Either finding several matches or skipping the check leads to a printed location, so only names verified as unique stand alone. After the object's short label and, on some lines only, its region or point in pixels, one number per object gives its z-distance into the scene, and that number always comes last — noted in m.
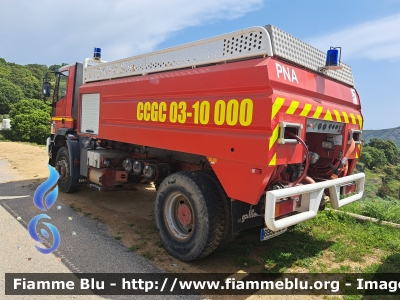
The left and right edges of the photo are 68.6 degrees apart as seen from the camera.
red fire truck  3.00
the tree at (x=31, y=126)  21.43
